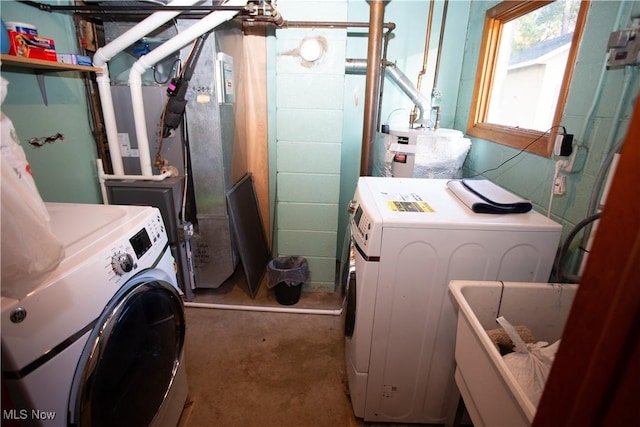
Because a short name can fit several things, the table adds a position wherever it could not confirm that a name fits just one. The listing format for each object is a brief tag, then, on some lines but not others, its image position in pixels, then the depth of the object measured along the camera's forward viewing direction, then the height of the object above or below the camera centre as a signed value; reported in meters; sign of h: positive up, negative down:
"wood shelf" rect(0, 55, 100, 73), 1.24 +0.20
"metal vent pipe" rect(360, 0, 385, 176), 2.04 +0.31
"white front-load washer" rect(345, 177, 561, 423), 1.14 -0.56
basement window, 1.46 +0.32
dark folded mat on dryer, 1.23 -0.29
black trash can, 2.23 -1.10
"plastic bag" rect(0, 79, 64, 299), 0.61 -0.23
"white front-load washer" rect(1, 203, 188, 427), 0.67 -0.55
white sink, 0.66 -0.56
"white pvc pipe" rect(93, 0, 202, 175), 1.71 +0.34
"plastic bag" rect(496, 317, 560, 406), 0.73 -0.57
